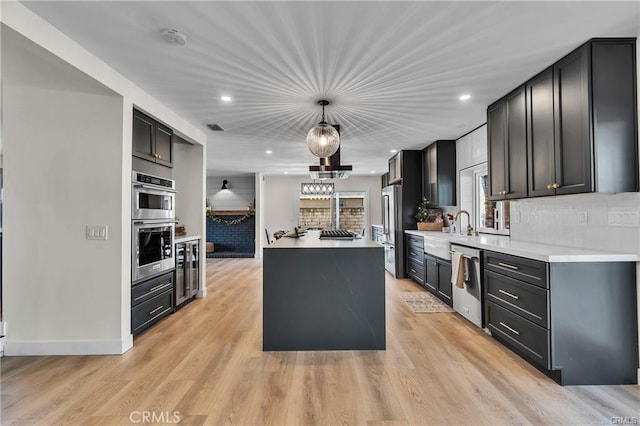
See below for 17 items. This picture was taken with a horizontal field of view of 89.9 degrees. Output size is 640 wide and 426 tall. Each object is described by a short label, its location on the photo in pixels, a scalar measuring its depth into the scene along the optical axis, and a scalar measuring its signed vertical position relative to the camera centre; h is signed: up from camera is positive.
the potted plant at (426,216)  5.79 +0.02
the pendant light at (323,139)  3.28 +0.80
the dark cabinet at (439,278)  4.21 -0.86
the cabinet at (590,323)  2.28 -0.77
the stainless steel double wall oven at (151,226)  3.12 -0.08
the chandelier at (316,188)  9.58 +0.88
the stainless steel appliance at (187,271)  4.12 -0.72
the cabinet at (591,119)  2.34 +0.74
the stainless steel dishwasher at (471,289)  3.33 -0.79
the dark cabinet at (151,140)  3.23 +0.87
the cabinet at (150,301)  3.13 -0.89
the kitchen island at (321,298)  2.90 -0.73
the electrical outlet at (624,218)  2.30 -0.02
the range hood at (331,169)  4.69 +0.72
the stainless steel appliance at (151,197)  3.12 +0.23
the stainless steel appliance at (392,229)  6.09 -0.23
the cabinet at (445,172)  5.47 +0.77
